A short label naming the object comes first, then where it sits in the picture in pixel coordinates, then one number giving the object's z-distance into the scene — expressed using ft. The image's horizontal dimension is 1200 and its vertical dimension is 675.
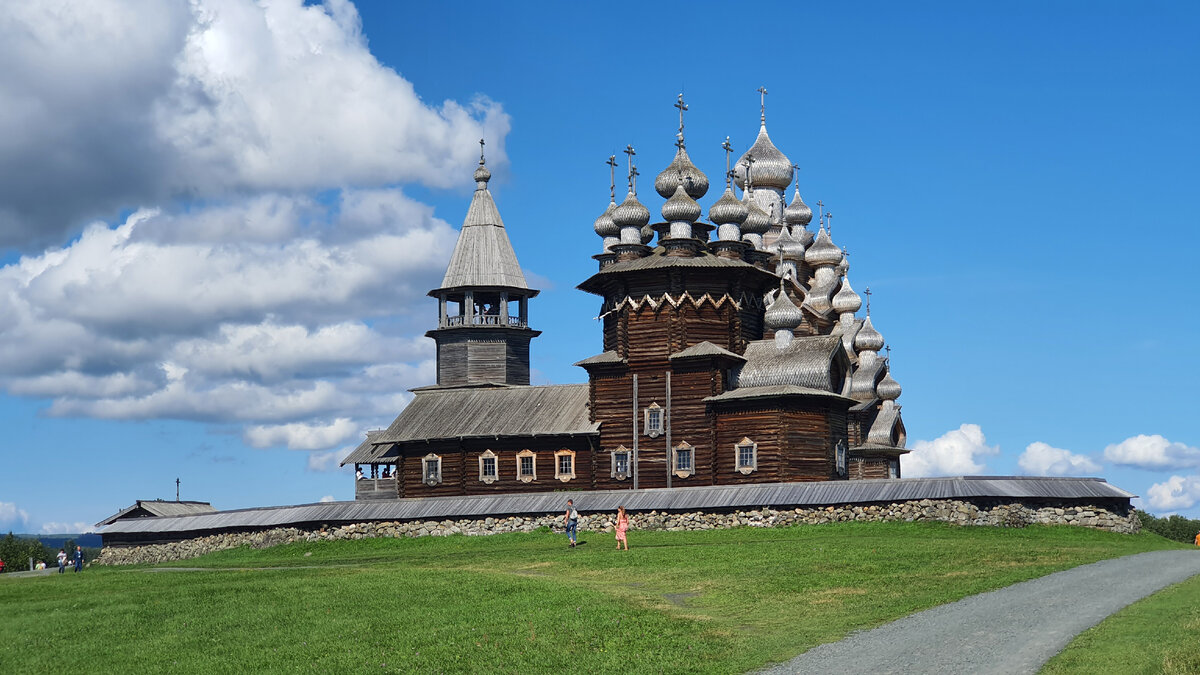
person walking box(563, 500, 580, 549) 119.14
